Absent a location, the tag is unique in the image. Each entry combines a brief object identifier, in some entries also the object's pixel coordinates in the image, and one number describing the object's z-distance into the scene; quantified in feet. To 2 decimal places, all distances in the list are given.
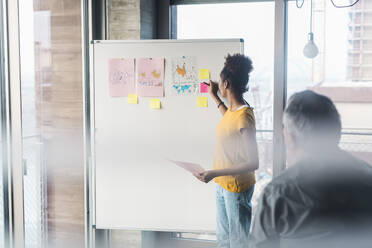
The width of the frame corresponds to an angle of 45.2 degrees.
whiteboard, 10.02
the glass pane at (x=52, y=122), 8.75
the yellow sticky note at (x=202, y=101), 9.90
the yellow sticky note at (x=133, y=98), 10.12
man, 4.00
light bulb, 9.86
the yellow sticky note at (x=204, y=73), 9.88
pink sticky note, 9.89
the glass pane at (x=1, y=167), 8.04
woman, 7.43
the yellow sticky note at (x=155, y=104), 10.06
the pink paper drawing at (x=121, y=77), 10.11
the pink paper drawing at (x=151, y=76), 10.05
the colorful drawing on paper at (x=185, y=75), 9.95
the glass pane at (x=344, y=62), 9.78
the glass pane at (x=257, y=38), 10.44
